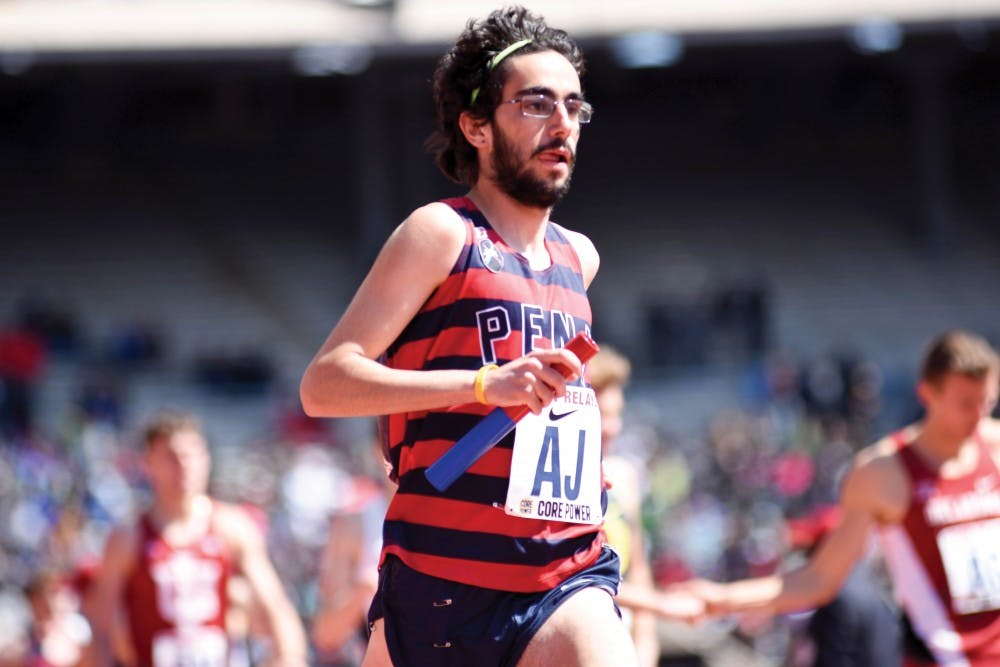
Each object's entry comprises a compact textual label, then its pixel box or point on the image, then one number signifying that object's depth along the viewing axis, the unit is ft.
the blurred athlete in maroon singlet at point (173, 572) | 45.96
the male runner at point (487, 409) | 23.98
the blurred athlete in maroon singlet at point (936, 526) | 35.73
